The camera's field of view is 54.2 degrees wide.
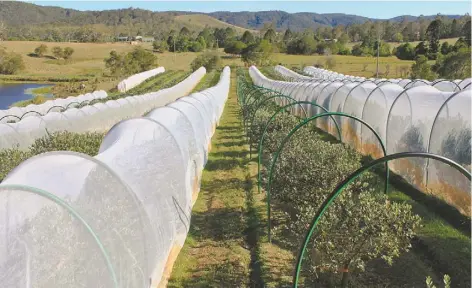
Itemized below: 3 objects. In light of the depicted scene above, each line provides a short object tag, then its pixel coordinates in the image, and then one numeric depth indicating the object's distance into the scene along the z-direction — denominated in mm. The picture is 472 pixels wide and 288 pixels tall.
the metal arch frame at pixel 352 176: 4426
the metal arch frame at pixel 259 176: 13312
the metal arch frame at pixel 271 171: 9781
